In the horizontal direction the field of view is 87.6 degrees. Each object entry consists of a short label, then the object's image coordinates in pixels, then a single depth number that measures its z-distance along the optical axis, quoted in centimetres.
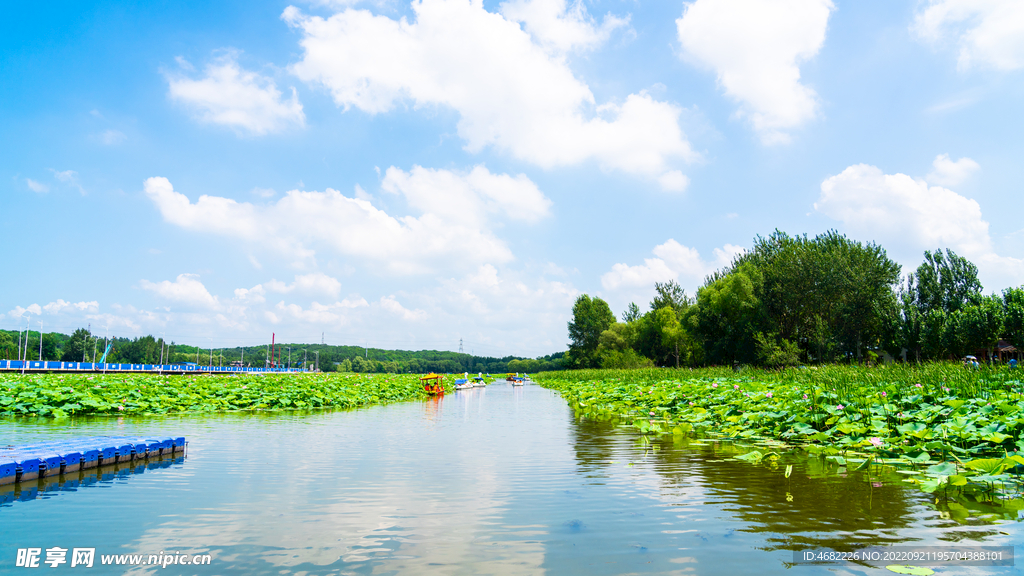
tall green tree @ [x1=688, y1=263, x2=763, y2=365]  4619
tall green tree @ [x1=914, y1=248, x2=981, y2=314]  5097
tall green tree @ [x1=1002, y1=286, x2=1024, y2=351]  3981
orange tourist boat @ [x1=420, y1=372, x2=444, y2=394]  3525
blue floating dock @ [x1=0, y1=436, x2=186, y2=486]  623
